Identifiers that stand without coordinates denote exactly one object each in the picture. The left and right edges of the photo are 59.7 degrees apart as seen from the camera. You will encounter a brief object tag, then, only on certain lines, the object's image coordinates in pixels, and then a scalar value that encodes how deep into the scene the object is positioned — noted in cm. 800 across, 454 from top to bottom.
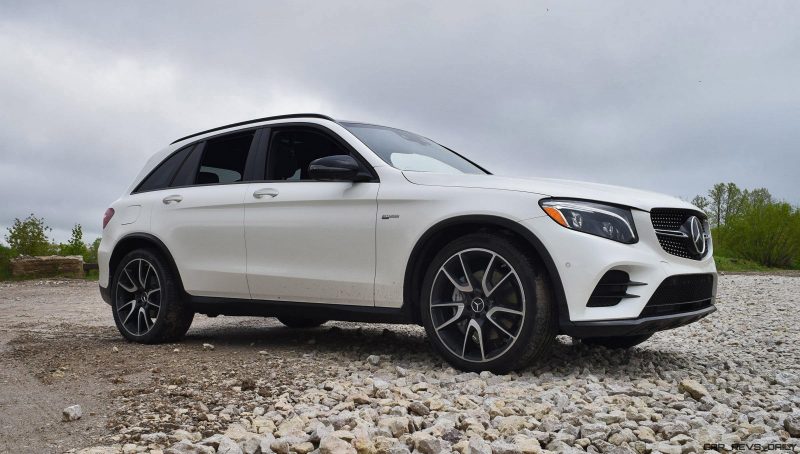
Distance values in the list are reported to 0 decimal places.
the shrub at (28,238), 2122
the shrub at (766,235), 2289
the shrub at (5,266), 1819
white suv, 410
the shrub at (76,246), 2314
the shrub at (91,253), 2228
